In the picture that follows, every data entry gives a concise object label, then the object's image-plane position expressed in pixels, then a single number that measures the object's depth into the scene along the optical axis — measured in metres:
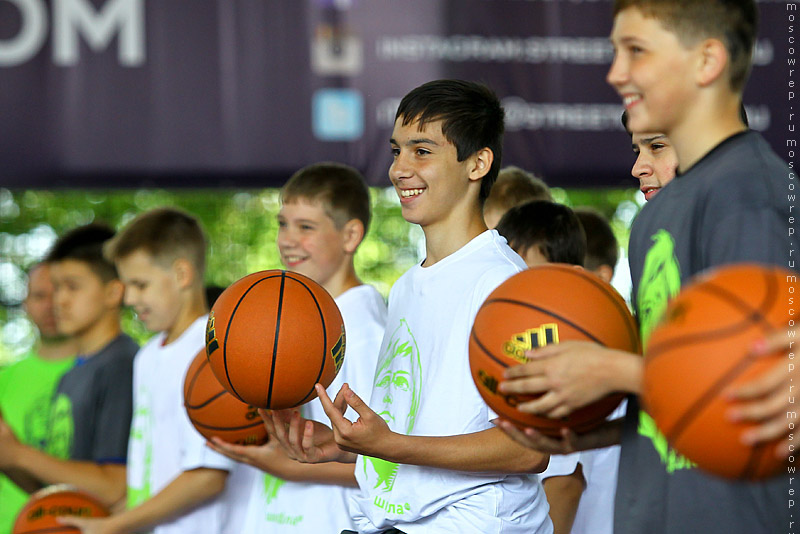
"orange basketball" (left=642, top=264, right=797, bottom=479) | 3.95
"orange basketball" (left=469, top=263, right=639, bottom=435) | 5.05
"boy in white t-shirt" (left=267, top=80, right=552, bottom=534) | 6.33
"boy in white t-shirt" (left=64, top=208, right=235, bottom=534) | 9.70
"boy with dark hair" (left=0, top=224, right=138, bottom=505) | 11.26
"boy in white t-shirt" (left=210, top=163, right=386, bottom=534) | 8.77
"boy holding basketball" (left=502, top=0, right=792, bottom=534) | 4.63
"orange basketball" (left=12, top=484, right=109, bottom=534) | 10.17
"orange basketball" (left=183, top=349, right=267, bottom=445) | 8.41
